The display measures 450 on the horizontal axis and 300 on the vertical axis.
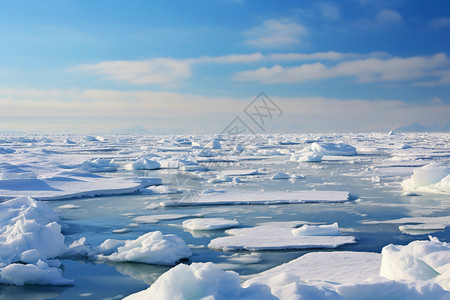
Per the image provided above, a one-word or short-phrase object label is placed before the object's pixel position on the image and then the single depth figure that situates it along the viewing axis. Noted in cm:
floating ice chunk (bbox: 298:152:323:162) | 2389
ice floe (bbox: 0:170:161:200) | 1179
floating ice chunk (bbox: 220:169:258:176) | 1706
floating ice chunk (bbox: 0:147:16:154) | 2774
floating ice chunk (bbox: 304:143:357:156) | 2895
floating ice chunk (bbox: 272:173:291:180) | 1544
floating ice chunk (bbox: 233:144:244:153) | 3390
